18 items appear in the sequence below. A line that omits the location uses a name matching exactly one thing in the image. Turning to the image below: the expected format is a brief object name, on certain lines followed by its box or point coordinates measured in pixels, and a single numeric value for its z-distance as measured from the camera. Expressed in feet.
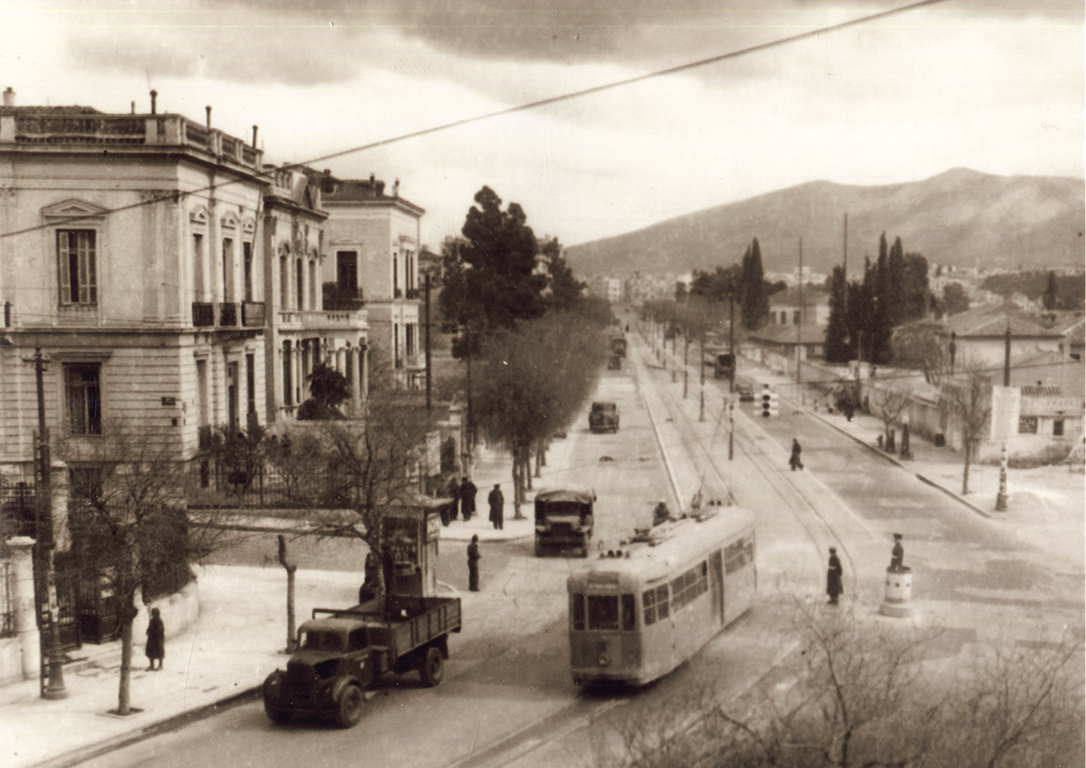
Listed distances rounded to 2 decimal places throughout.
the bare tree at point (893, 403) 170.50
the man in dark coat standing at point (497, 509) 110.22
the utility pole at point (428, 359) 121.66
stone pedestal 75.87
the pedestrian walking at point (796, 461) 146.72
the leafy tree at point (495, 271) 176.24
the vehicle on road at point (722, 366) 286.21
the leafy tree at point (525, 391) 123.03
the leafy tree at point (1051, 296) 270.87
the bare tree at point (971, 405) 138.21
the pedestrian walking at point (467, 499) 115.14
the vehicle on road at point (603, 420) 195.42
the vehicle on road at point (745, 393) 232.94
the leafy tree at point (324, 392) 137.08
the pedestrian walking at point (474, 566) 86.28
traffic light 121.70
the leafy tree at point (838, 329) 263.90
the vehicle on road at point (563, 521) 99.19
